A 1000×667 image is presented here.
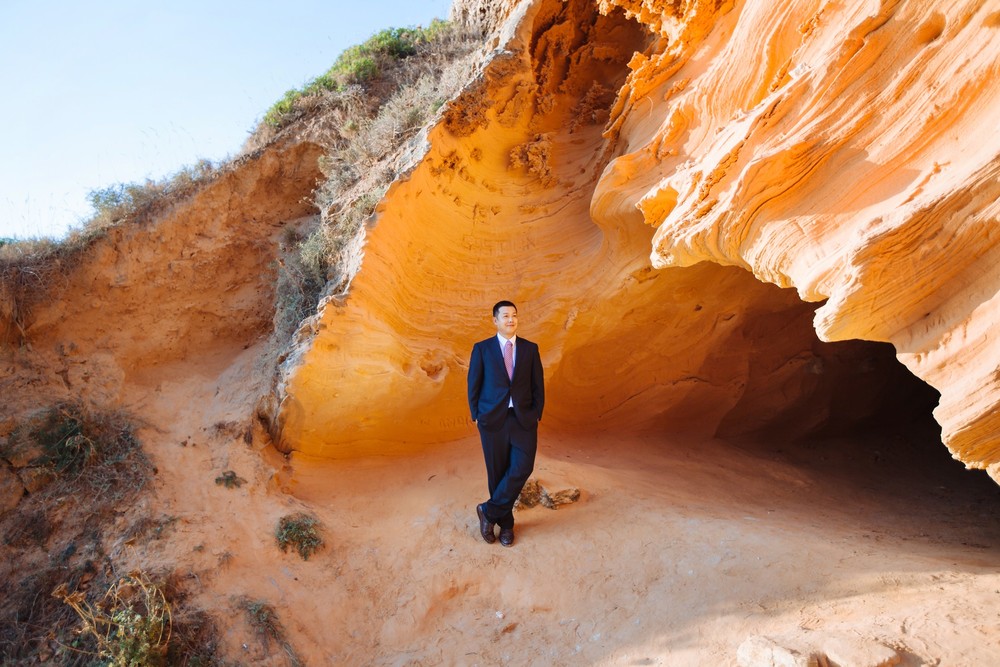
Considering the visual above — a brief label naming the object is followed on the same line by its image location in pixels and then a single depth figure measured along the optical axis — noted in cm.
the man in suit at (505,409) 413
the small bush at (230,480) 456
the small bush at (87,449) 437
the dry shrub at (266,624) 352
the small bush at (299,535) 421
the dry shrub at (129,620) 321
